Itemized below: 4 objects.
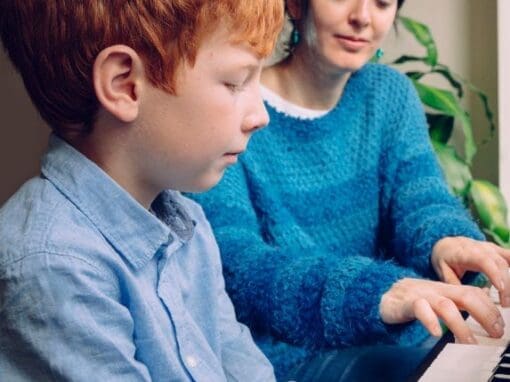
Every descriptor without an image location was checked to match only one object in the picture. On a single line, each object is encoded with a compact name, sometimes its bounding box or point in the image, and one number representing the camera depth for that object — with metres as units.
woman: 1.15
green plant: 2.03
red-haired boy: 0.78
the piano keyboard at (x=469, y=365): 0.78
